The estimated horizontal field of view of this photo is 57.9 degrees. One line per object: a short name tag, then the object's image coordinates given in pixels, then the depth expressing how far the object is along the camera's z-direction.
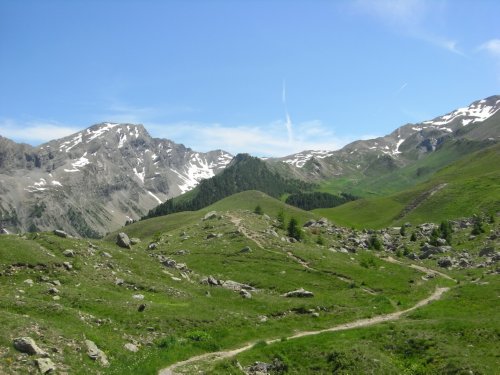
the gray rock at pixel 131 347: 29.69
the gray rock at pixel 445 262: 82.25
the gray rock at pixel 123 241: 64.50
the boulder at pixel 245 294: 49.45
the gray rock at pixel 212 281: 54.62
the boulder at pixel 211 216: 109.43
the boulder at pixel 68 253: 47.84
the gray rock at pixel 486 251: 84.81
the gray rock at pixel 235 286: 53.98
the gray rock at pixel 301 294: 52.31
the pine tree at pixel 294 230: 94.00
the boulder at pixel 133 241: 79.81
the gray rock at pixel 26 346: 24.20
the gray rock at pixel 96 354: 26.61
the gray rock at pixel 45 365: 23.15
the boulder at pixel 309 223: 136.62
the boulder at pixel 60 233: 56.91
